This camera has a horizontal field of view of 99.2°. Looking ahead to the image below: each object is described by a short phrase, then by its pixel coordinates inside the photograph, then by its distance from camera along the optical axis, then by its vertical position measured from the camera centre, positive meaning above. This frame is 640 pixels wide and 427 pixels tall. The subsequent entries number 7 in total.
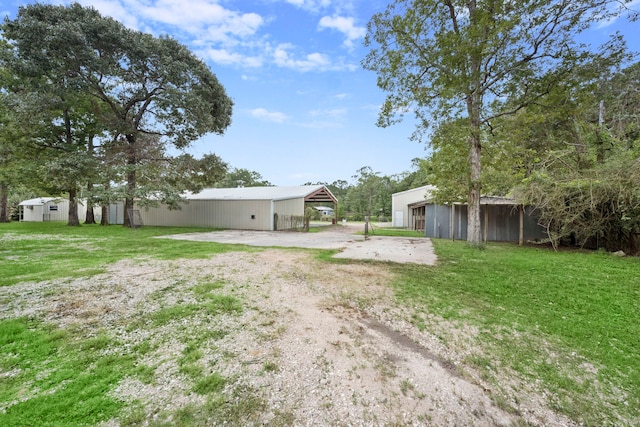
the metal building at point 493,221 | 12.30 -0.18
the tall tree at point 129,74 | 12.34 +7.40
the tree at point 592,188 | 7.78 +0.92
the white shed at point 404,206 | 22.69 +0.96
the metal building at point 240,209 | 16.72 +0.43
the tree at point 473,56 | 7.98 +5.16
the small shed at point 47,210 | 24.62 +0.41
